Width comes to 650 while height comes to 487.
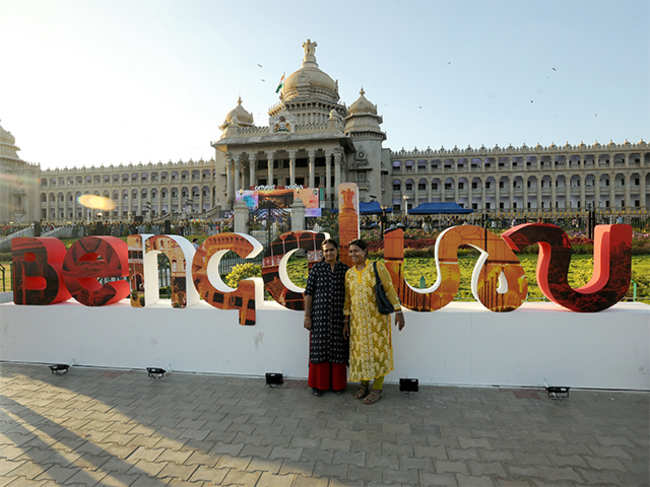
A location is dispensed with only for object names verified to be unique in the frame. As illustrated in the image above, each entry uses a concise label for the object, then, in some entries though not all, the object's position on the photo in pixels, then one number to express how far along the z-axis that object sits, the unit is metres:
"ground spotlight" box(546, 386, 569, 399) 4.34
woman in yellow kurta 4.32
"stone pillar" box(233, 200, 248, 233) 18.75
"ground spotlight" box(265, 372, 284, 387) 4.78
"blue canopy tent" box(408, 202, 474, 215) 26.73
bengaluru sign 4.65
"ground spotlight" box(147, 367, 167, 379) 5.16
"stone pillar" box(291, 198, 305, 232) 17.06
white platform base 4.59
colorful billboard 32.12
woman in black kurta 4.49
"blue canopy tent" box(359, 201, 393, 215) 26.17
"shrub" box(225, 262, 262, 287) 10.93
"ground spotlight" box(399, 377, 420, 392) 4.57
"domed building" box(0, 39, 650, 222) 38.47
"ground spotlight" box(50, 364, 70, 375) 5.35
